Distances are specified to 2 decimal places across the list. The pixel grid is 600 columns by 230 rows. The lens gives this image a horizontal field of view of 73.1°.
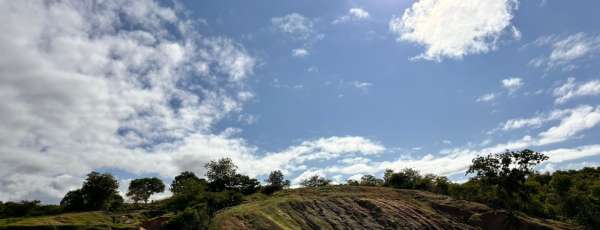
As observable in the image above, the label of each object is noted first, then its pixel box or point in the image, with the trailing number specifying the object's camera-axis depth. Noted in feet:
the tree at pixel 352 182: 487.49
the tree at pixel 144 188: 486.79
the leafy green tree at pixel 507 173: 326.24
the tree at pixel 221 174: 467.11
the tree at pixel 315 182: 564.71
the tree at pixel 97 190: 371.97
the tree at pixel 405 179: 440.41
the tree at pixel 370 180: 508.04
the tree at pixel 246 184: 454.48
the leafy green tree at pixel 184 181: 408.46
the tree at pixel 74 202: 364.17
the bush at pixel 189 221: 233.66
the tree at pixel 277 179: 545.85
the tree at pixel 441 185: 419.54
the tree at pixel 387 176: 474.86
